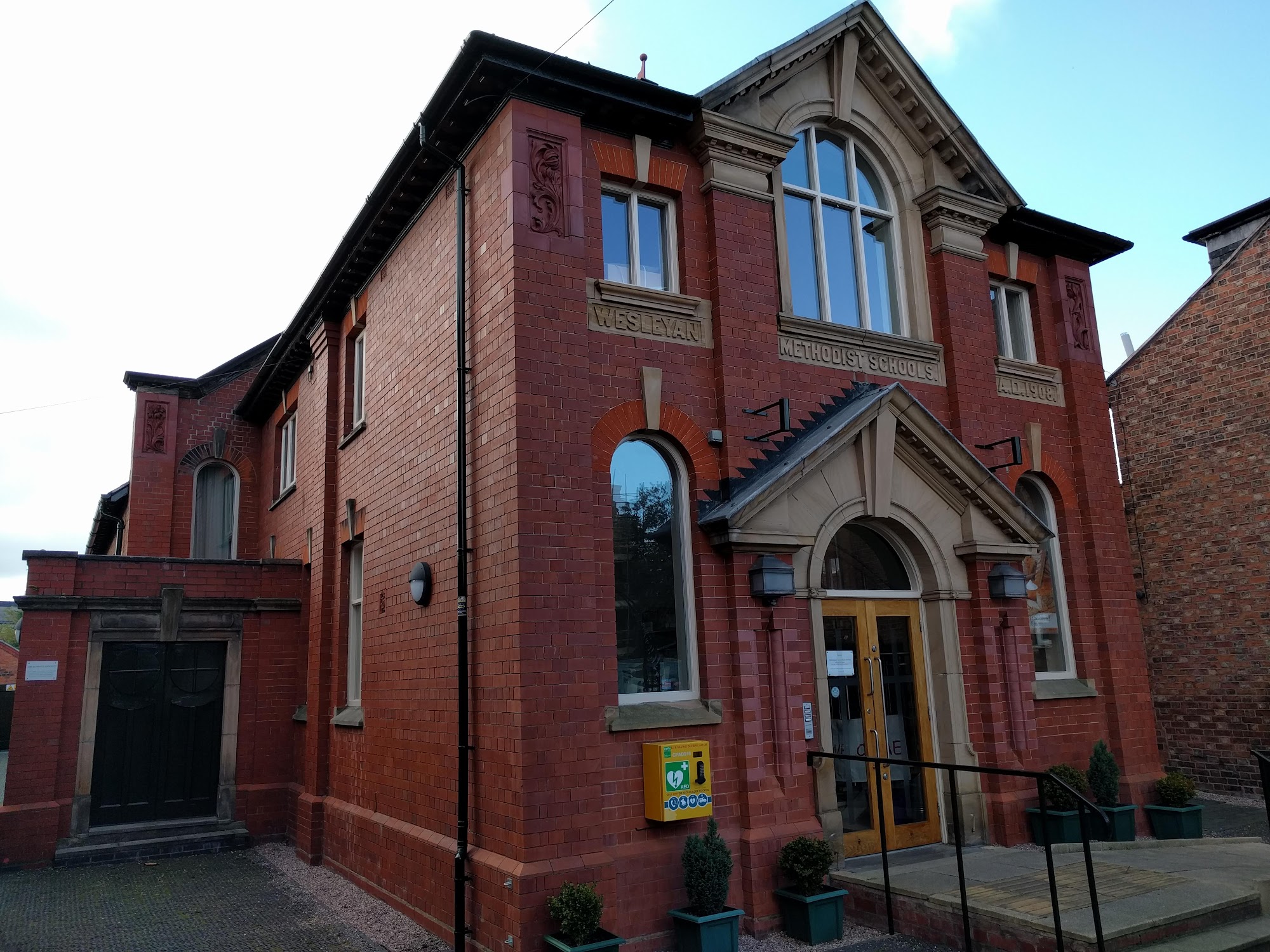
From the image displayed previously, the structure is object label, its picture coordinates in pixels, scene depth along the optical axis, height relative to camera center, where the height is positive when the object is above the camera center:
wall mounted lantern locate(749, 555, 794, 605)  8.23 +0.85
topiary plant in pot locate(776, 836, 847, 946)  7.44 -1.72
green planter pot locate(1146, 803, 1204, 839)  10.29 -1.72
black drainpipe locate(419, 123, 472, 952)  7.55 +1.66
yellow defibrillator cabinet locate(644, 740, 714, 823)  7.52 -0.79
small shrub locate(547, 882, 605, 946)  6.57 -1.56
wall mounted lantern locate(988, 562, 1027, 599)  9.90 +0.89
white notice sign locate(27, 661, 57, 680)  11.98 +0.45
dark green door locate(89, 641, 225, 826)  12.40 -0.40
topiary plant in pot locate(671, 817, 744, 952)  7.02 -1.67
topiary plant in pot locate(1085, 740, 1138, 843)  10.03 -1.36
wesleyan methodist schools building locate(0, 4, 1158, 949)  7.75 +1.68
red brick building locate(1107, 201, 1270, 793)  13.27 +2.20
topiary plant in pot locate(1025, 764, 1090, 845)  9.41 -1.45
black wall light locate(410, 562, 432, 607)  9.23 +1.05
